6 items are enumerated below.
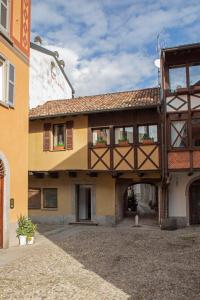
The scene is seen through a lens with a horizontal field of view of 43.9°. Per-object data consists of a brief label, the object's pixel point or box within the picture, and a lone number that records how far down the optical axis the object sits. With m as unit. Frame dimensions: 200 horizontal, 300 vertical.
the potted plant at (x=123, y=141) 12.29
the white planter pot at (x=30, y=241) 8.54
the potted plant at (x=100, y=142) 12.56
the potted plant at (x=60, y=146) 13.29
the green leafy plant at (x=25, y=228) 8.36
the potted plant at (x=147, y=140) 12.05
